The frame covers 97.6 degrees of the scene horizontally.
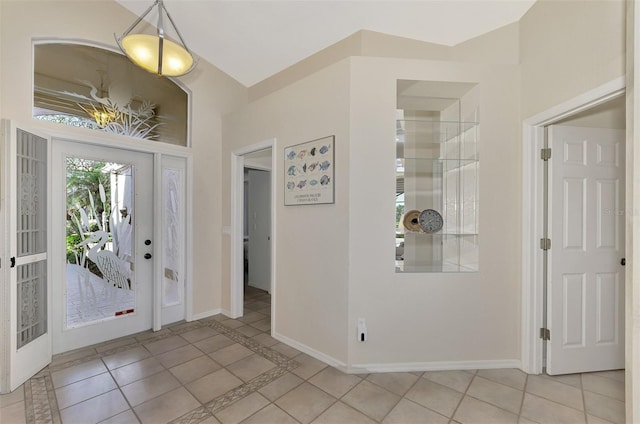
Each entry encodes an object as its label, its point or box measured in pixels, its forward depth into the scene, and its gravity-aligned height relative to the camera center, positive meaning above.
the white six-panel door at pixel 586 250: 2.33 -0.33
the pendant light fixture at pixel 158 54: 1.91 +1.11
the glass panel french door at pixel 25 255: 2.11 -0.37
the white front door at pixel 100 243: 2.66 -0.34
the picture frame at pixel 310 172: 2.50 +0.36
